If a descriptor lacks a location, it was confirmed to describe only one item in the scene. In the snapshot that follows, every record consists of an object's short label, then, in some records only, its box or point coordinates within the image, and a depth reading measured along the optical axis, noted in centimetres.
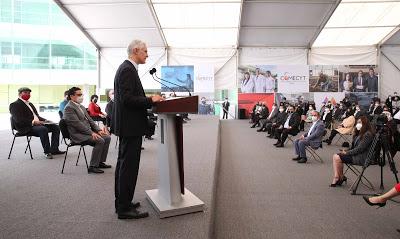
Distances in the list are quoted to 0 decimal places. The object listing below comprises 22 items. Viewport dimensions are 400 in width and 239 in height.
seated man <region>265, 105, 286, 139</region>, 937
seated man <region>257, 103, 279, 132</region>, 1121
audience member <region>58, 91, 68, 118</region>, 750
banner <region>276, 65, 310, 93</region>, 1638
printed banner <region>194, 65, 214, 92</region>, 1644
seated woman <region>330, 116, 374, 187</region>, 431
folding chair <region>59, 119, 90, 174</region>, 443
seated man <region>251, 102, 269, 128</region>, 1273
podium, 264
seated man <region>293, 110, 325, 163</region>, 624
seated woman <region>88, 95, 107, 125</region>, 823
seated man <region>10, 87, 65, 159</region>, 545
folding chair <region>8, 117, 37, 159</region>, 548
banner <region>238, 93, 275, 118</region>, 1653
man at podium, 246
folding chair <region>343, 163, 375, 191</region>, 452
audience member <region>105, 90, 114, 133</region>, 671
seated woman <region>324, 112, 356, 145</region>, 781
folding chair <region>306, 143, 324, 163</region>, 643
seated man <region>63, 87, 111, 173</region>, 445
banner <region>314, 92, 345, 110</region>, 1627
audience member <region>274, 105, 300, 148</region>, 788
